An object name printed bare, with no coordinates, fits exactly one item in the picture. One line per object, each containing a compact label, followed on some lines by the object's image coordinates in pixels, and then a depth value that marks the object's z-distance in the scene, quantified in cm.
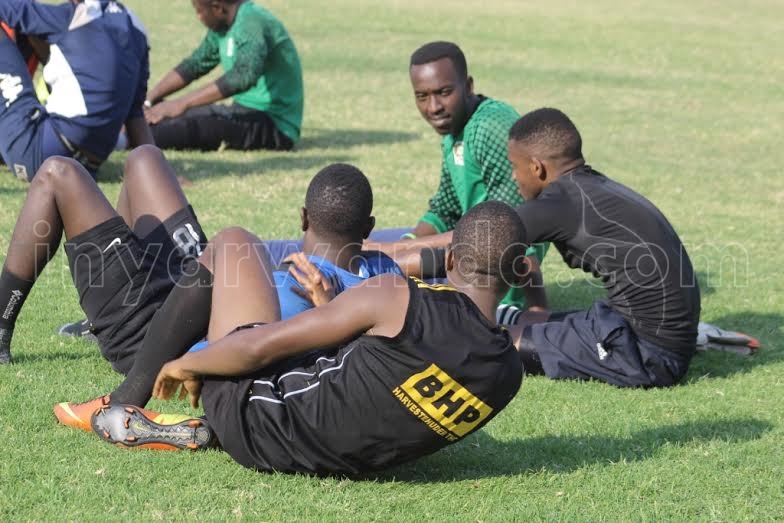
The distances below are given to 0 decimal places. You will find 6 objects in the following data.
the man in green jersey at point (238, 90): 2466
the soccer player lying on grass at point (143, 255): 993
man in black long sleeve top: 1253
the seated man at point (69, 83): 1853
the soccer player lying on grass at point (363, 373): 848
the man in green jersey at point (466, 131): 1476
